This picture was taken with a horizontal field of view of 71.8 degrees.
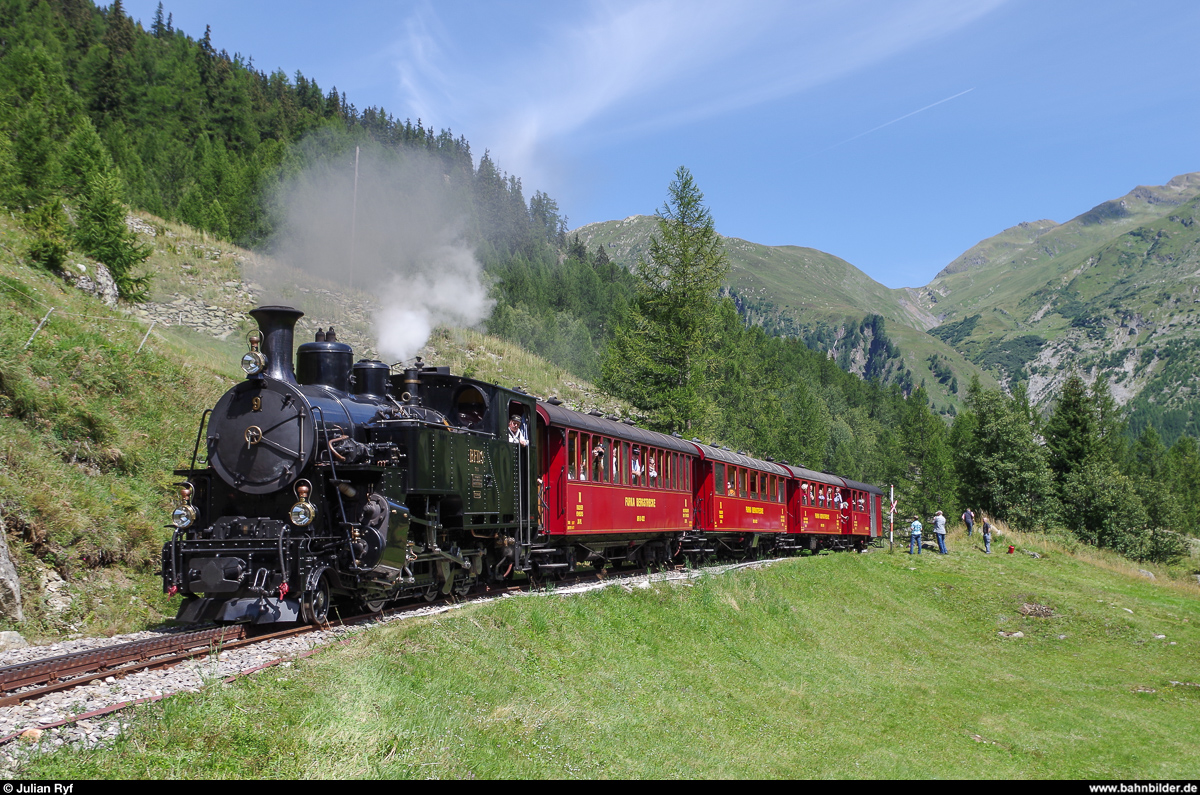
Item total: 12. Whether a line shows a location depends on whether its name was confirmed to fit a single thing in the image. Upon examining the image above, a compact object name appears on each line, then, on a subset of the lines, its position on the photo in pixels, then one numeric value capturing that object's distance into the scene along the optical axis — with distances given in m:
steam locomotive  9.37
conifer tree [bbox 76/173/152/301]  24.91
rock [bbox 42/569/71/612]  10.50
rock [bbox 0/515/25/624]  9.59
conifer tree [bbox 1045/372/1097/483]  49.88
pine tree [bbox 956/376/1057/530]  42.47
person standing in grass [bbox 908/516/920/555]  30.50
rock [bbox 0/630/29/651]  8.82
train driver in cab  13.65
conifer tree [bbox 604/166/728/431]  32.59
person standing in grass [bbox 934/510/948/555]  29.95
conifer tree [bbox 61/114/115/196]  32.70
